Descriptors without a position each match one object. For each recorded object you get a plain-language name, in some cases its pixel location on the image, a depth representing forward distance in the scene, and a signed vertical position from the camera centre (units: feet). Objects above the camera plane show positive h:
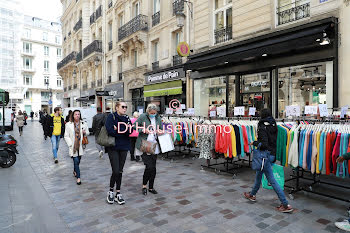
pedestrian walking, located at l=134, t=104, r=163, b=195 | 15.81 -1.60
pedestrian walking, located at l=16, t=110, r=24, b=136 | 55.26 -2.10
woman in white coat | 18.21 -1.95
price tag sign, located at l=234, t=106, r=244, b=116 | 21.43 -0.11
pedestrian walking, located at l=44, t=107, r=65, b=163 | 27.25 -1.85
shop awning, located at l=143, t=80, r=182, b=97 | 47.19 +4.46
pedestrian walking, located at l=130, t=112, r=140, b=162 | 26.94 -4.44
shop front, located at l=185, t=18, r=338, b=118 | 26.25 +5.28
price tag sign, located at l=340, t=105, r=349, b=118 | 15.99 -0.14
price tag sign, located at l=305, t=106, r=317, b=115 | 16.43 -0.06
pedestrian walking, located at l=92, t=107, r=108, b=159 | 29.30 -1.19
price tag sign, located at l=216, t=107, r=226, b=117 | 23.49 -0.20
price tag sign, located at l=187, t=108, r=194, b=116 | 28.09 -0.21
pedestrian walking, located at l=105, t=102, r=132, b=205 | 14.38 -2.00
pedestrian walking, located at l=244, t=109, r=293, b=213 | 13.30 -1.83
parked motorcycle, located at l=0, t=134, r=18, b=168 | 24.08 -3.90
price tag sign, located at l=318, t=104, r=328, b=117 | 15.92 -0.03
